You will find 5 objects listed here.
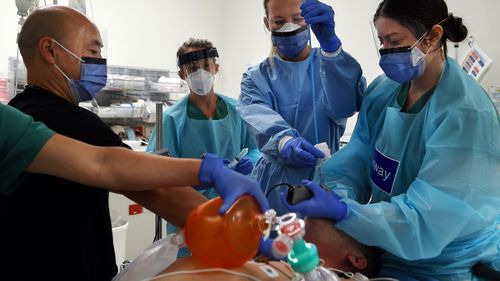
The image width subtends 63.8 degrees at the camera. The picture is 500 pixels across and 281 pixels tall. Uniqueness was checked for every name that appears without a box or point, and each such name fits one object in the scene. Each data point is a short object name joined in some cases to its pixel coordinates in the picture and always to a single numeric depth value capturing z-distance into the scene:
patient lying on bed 1.01
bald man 0.94
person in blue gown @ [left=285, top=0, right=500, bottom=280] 1.04
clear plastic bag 0.99
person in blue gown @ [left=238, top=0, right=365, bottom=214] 1.42
